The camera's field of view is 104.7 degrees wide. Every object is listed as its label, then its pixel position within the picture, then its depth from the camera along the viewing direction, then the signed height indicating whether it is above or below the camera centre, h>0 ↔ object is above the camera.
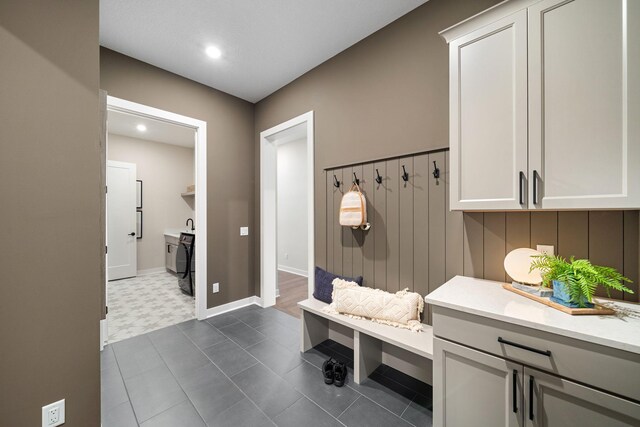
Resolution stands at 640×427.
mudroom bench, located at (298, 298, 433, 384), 1.62 -1.06
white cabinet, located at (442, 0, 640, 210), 1.02 +0.51
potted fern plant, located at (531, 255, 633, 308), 1.01 -0.29
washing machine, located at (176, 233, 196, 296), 3.73 -0.76
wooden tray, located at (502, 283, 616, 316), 1.02 -0.41
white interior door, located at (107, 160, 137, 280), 4.67 -0.11
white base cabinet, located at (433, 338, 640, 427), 0.89 -0.76
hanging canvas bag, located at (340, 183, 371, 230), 2.07 +0.03
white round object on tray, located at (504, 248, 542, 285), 1.33 -0.30
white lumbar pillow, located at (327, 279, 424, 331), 1.77 -0.70
